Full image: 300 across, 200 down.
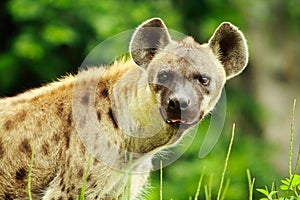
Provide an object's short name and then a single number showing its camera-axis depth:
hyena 10.59
